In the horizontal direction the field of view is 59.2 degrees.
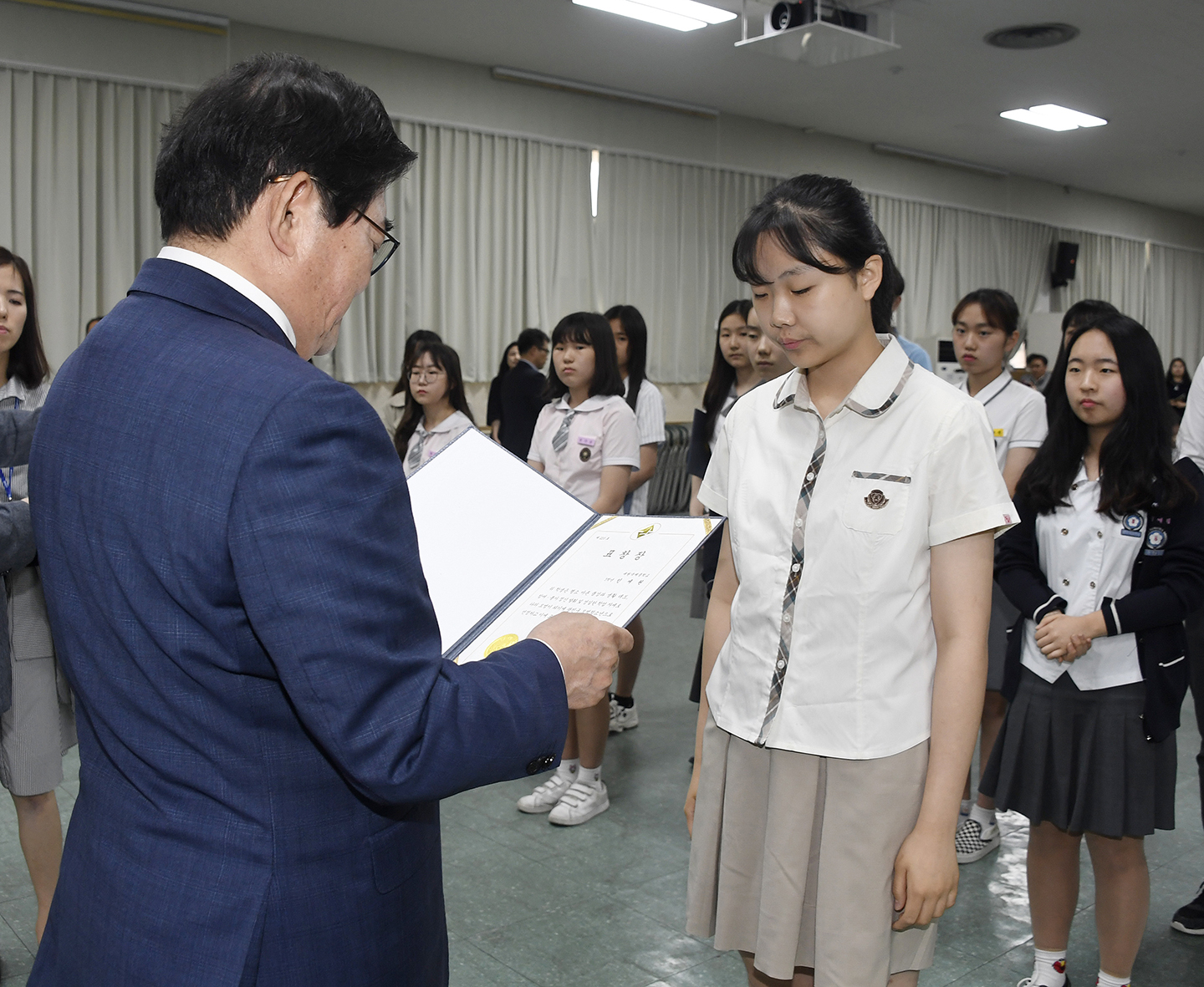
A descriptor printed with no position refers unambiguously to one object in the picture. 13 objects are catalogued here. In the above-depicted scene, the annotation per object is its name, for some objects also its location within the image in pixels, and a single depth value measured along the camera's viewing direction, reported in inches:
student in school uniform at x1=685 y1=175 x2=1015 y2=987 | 53.8
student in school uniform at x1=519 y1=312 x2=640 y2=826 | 130.0
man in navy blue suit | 34.2
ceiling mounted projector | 238.5
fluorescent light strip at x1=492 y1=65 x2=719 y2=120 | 313.3
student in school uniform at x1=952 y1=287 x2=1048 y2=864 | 117.5
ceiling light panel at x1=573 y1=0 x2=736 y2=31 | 251.8
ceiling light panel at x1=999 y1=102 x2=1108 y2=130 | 351.3
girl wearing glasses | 149.6
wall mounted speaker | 480.1
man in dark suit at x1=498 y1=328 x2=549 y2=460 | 235.1
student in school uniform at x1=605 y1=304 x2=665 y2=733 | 152.5
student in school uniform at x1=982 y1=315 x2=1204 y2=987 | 81.0
